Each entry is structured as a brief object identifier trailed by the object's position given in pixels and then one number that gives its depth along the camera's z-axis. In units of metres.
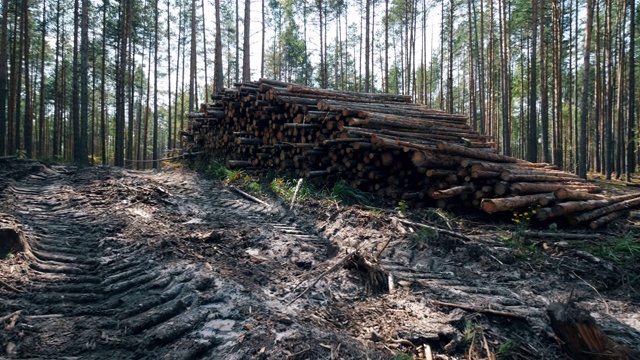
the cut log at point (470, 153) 6.58
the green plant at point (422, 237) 5.05
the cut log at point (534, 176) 5.94
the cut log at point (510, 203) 5.55
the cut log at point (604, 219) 5.58
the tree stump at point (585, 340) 2.73
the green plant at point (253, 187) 8.45
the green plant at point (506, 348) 2.89
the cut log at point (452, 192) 6.08
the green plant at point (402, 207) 6.45
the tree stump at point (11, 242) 3.93
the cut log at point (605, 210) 5.55
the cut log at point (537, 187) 5.86
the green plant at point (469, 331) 2.99
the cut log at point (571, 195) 5.67
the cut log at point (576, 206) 5.50
